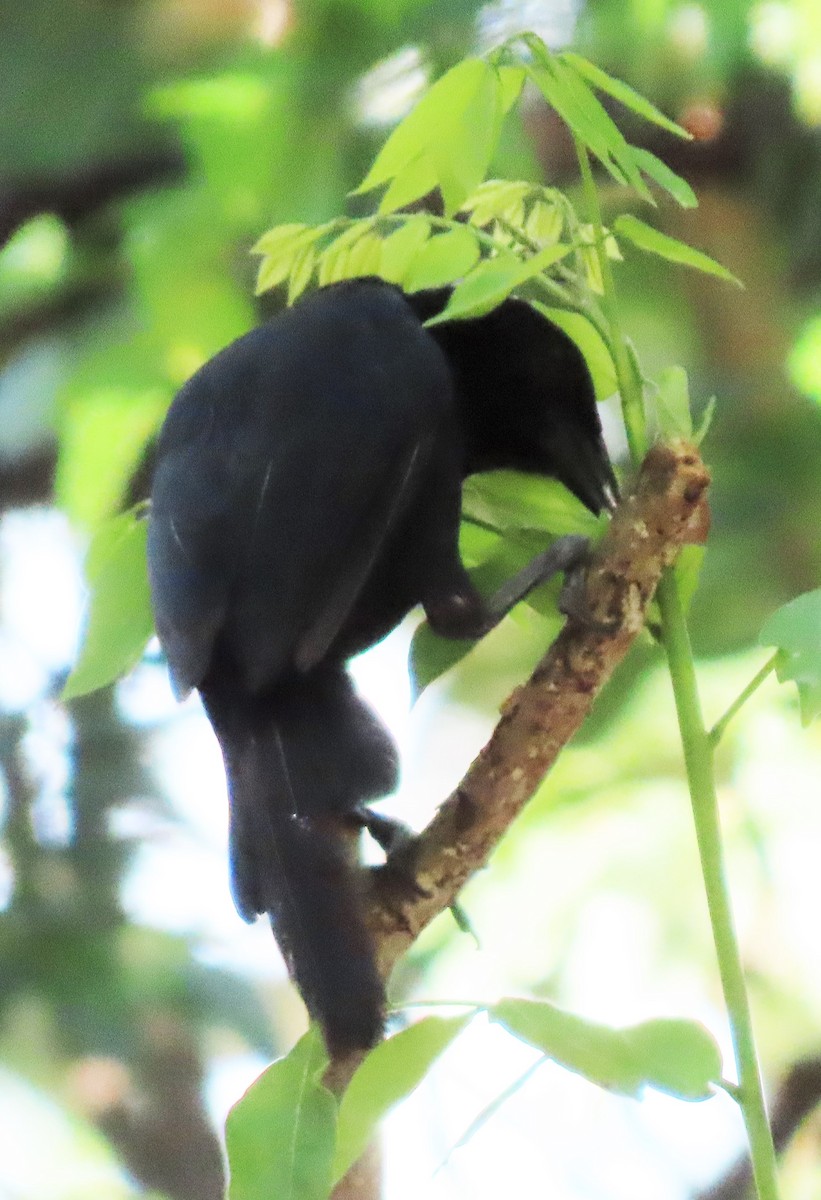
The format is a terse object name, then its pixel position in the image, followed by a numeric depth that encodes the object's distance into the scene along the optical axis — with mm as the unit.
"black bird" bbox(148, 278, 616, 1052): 4222
